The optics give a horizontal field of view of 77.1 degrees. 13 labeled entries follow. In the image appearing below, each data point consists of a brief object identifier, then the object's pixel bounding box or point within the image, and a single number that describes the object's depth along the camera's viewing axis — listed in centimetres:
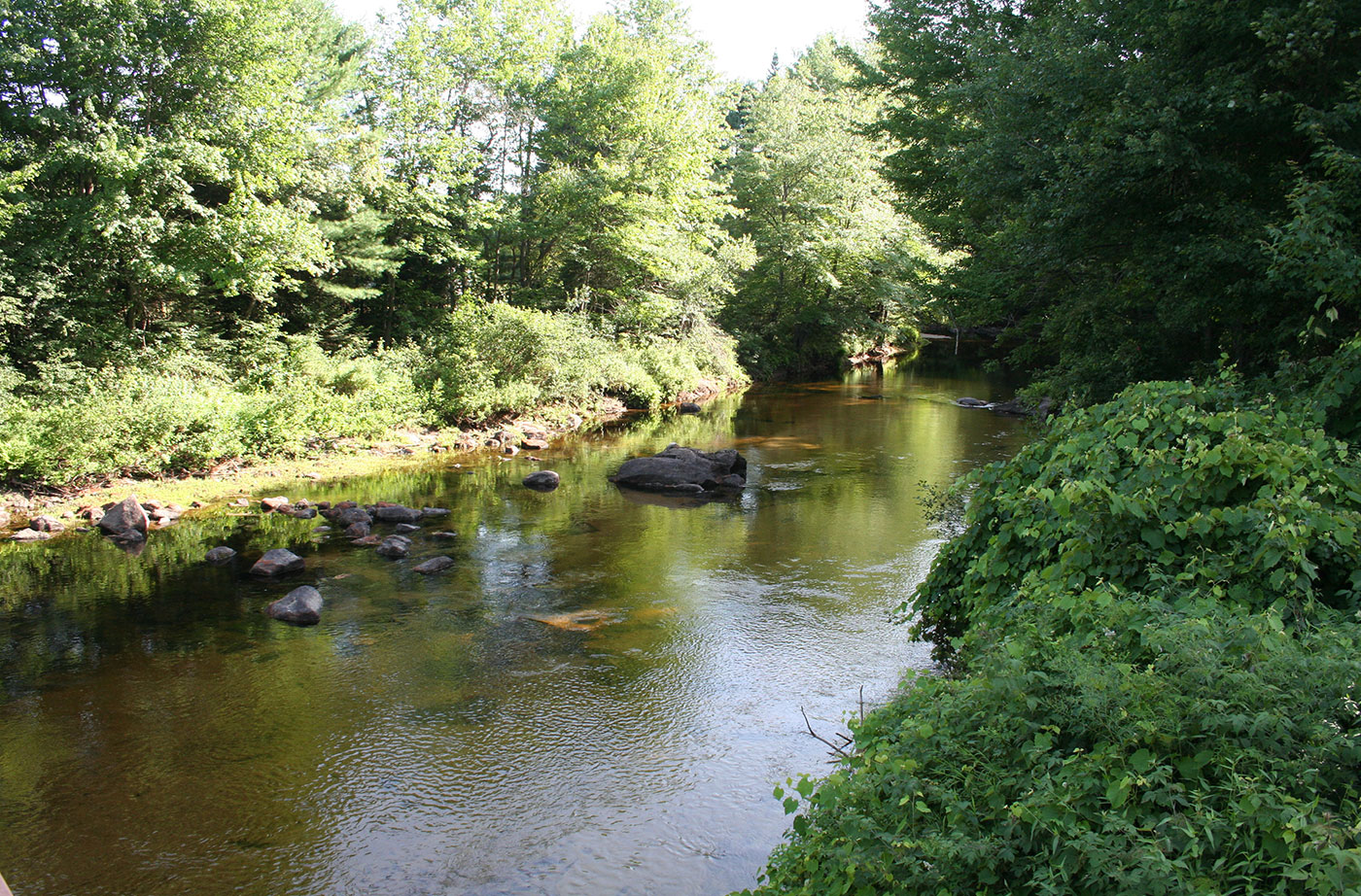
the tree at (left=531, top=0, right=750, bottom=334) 2859
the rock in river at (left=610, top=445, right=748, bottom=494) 1677
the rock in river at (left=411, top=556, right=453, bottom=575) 1144
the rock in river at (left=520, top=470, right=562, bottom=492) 1678
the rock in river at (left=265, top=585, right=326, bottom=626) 964
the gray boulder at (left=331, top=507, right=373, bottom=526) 1366
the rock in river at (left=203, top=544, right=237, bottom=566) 1170
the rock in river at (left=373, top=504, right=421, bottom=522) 1395
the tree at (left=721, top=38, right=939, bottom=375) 3578
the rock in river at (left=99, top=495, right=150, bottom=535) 1275
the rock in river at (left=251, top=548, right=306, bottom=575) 1118
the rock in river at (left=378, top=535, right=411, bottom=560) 1212
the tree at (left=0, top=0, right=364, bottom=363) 1712
